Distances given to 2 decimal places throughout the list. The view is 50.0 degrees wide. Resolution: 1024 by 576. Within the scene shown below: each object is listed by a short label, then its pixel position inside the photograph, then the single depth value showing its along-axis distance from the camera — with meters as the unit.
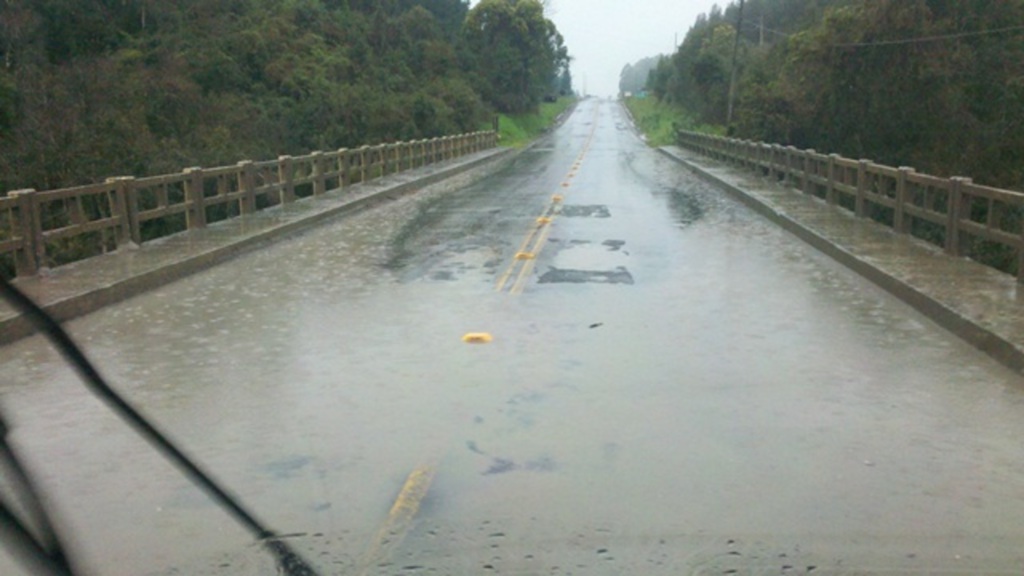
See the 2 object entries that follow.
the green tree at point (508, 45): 103.94
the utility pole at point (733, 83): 63.05
